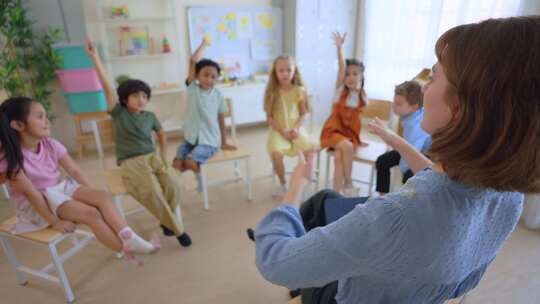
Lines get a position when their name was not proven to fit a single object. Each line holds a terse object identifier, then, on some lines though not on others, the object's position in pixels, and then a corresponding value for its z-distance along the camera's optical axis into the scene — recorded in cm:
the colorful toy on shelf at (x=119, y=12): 360
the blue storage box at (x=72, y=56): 334
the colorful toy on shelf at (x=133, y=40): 373
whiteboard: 405
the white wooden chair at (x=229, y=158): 244
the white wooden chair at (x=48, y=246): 157
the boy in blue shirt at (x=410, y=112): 201
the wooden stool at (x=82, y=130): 358
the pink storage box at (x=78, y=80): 337
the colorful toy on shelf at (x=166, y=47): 385
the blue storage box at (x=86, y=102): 349
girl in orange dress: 247
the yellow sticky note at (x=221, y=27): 412
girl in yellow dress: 261
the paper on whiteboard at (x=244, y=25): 420
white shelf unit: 361
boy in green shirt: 203
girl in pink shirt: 160
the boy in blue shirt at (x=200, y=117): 246
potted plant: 311
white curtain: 321
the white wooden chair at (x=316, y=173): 264
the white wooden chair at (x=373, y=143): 247
